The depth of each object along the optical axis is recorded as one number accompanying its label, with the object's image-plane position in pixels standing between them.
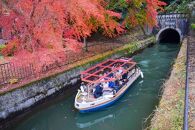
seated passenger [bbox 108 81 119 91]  15.48
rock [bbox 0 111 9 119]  12.67
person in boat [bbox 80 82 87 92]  15.08
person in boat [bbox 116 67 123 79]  16.54
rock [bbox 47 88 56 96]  15.48
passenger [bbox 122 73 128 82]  17.06
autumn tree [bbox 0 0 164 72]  14.12
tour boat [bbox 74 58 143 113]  14.29
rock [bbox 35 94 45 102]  14.62
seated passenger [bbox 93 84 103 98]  14.77
